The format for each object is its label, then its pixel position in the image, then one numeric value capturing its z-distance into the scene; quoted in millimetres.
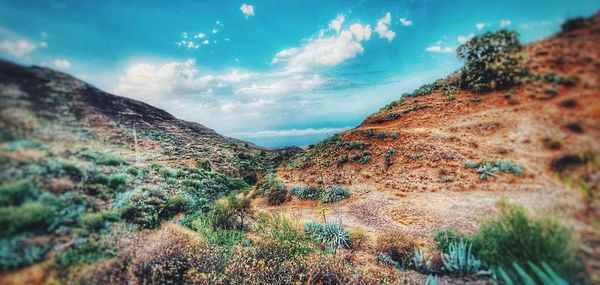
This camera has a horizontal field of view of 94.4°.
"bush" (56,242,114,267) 3962
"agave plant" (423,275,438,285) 4551
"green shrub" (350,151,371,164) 13586
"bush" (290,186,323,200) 12461
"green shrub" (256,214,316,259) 6035
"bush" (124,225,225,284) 4598
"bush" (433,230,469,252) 5946
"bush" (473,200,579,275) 3279
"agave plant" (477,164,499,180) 5929
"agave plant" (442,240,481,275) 4844
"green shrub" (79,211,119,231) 4395
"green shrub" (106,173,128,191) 5602
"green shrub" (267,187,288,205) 12586
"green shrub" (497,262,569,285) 3197
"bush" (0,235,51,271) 3438
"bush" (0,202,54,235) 3463
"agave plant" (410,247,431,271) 5496
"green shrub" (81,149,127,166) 5127
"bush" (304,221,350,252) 7324
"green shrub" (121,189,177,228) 5909
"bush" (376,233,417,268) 6172
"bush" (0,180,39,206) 3477
